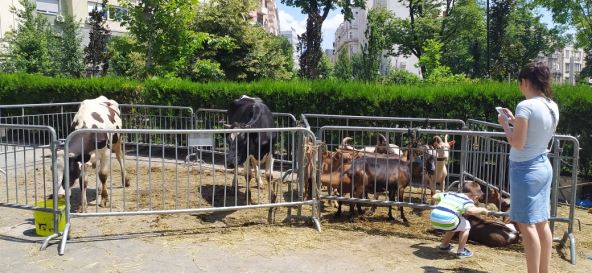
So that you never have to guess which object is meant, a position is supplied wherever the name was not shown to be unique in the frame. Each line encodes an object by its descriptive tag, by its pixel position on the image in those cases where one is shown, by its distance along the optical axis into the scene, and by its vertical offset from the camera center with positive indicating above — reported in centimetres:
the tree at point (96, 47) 2886 +288
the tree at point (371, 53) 1914 +185
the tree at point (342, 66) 4406 +318
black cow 692 -60
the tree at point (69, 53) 2770 +238
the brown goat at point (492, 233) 586 -160
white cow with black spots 636 -64
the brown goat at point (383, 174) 665 -102
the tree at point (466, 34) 3497 +496
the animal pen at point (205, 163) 598 -124
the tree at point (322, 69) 3823 +243
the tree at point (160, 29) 1534 +216
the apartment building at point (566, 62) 9369 +821
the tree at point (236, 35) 1980 +261
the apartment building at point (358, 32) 6085 +1192
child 514 -122
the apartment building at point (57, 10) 3588 +686
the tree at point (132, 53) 1678 +161
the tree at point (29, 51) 2522 +231
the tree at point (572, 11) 2572 +483
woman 415 -50
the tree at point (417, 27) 3409 +520
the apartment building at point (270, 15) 7722 +1765
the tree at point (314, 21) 3034 +490
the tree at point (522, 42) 3826 +561
